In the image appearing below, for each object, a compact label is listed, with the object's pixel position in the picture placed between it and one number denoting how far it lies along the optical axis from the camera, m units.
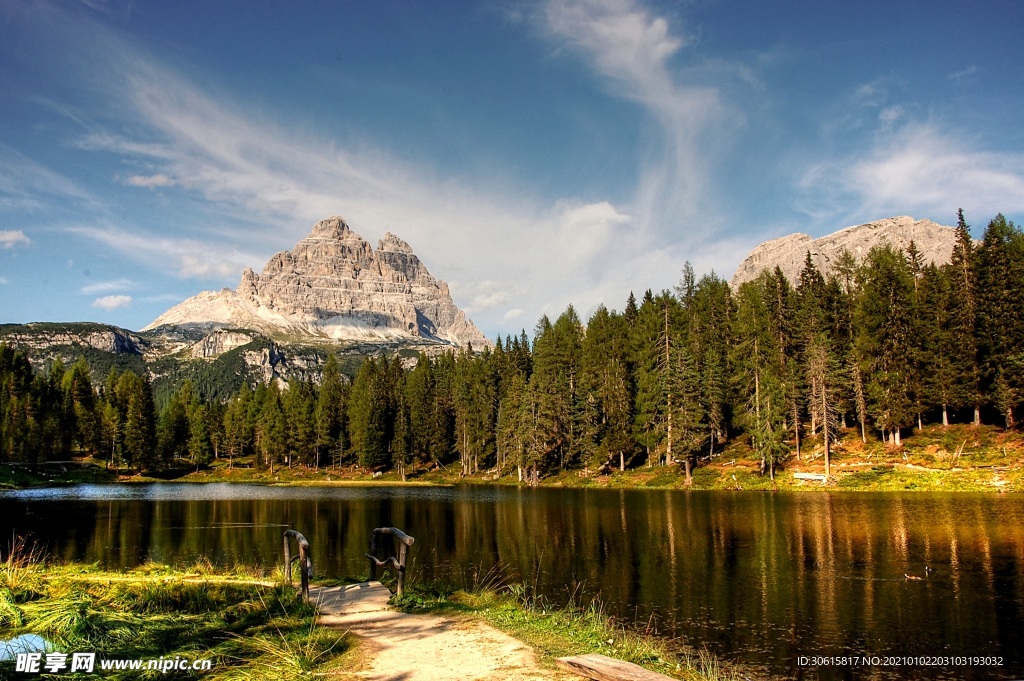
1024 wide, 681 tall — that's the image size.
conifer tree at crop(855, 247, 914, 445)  63.56
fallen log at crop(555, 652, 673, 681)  9.52
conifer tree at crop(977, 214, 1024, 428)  57.22
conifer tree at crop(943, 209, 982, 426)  61.28
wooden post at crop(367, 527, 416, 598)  16.77
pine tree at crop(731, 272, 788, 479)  65.12
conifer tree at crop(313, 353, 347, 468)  115.00
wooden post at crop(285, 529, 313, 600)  16.52
